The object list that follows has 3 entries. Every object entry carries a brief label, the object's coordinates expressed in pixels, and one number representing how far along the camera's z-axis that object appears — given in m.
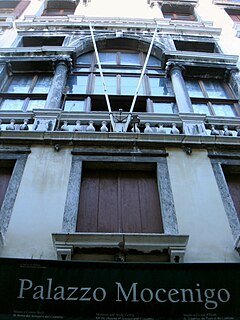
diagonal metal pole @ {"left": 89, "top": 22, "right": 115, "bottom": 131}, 7.94
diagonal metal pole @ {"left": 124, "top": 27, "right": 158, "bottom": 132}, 7.93
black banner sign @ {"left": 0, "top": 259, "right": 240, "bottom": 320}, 4.34
